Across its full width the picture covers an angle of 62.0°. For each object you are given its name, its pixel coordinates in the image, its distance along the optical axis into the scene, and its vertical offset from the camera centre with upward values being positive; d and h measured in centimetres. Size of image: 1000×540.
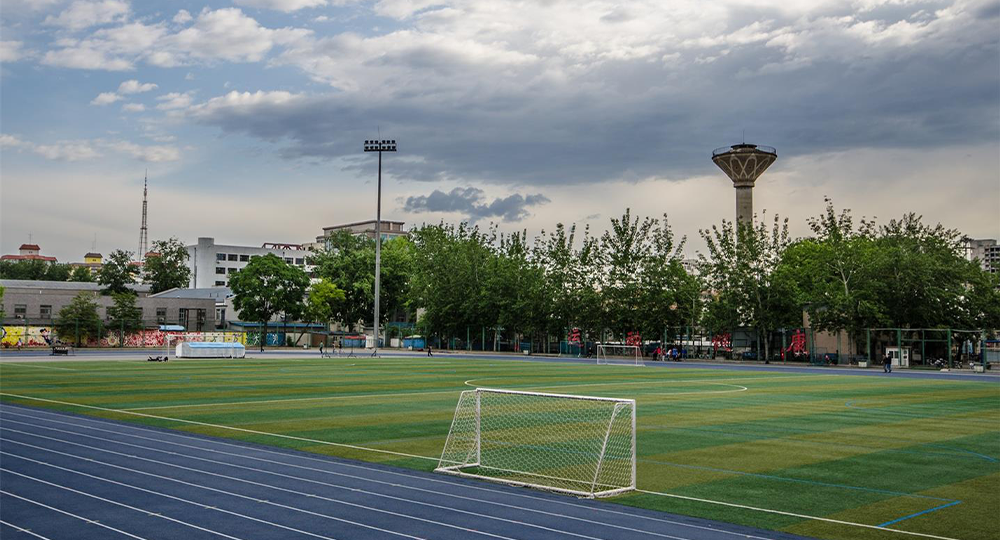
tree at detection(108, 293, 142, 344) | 8406 +5
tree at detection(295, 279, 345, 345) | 10044 +236
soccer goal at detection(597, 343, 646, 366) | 7612 -278
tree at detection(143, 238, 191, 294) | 14375 +861
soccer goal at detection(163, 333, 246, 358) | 6344 -241
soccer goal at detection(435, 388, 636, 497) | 1442 -266
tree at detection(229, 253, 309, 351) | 9644 +341
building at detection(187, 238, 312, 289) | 15688 +1091
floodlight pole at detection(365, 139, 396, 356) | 7839 +1665
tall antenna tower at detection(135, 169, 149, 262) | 19725 +1881
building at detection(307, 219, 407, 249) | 19312 +2167
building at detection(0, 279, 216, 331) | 9402 +130
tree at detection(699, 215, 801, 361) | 7238 +387
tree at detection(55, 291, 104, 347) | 7956 -49
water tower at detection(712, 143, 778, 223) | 10806 +2078
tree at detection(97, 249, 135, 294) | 11825 +647
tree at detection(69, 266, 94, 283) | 15425 +763
